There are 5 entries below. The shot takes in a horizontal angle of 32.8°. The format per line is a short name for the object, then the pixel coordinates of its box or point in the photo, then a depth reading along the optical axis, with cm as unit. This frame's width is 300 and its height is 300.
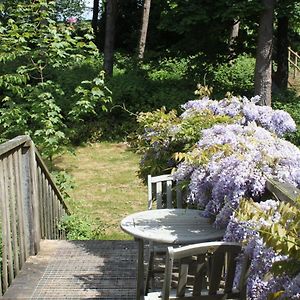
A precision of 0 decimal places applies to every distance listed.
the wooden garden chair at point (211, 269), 230
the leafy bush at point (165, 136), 443
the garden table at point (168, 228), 311
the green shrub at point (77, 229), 579
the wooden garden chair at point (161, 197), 362
